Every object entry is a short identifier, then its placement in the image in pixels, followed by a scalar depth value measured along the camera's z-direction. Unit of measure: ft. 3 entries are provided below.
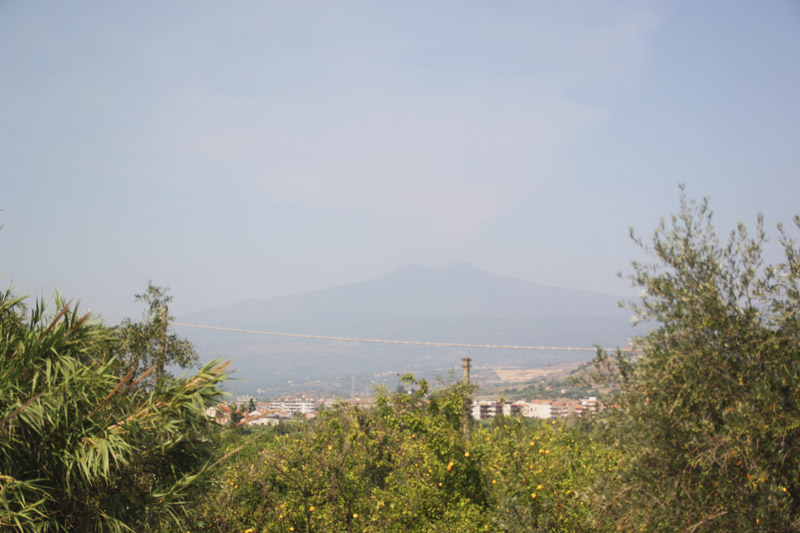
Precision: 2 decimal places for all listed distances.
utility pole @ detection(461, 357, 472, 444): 48.47
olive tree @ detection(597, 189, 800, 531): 22.53
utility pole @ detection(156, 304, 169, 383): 61.16
